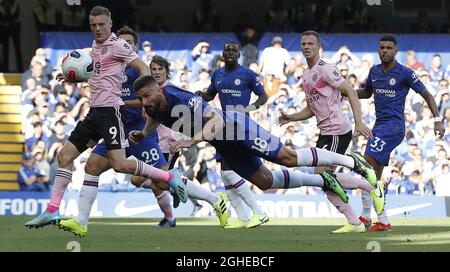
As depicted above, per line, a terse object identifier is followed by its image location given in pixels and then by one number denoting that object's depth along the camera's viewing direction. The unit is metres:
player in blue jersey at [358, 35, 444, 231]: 14.09
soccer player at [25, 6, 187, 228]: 12.22
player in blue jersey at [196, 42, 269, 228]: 15.16
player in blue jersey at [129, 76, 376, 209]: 11.46
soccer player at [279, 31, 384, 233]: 13.38
